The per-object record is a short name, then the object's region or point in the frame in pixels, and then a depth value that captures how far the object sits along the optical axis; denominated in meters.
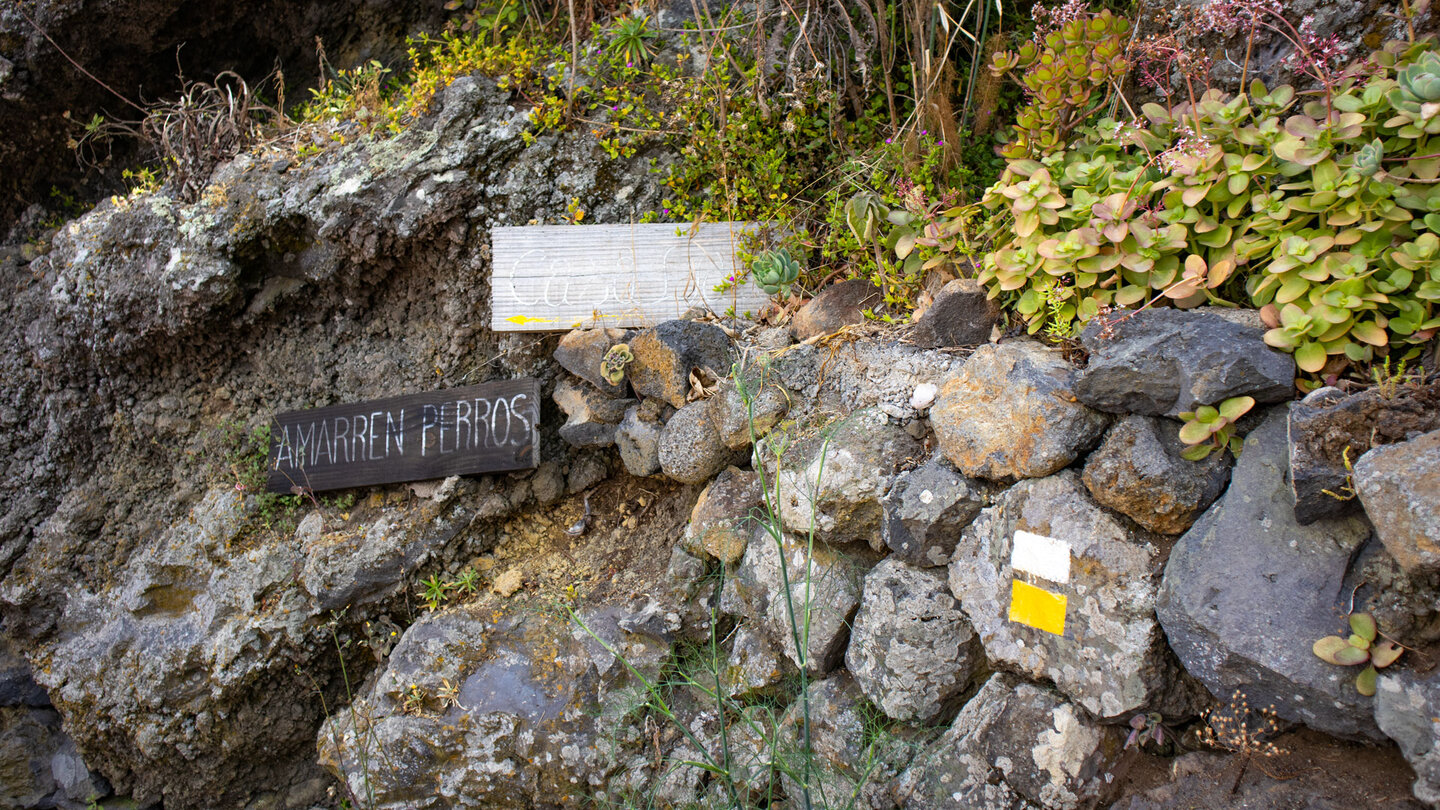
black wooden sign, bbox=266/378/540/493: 2.71
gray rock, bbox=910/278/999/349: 2.08
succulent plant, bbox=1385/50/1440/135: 1.43
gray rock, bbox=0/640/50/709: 3.49
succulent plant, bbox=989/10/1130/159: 1.90
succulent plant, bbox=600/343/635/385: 2.62
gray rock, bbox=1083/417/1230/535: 1.61
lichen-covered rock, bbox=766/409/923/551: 2.06
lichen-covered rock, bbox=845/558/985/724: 1.88
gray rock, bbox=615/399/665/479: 2.59
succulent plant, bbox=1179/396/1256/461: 1.53
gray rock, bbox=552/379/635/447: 2.71
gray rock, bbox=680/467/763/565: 2.31
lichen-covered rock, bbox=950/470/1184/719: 1.59
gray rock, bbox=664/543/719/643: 2.38
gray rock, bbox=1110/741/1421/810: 1.35
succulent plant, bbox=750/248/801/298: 2.50
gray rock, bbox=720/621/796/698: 2.16
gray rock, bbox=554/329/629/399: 2.68
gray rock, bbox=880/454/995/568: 1.92
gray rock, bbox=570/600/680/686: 2.35
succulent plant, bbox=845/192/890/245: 2.31
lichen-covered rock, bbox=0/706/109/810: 3.34
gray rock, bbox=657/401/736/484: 2.42
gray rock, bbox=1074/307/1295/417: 1.53
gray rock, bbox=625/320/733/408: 2.53
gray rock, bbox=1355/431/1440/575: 1.23
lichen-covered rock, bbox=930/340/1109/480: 1.78
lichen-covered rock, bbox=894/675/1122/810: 1.63
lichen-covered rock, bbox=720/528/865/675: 2.07
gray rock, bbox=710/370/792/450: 2.31
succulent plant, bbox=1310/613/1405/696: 1.30
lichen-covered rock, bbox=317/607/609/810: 2.39
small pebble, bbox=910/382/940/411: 2.07
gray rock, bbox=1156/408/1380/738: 1.38
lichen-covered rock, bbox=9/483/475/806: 2.88
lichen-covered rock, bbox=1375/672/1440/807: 1.22
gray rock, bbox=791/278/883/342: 2.38
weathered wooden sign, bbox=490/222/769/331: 2.74
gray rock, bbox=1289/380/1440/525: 1.36
